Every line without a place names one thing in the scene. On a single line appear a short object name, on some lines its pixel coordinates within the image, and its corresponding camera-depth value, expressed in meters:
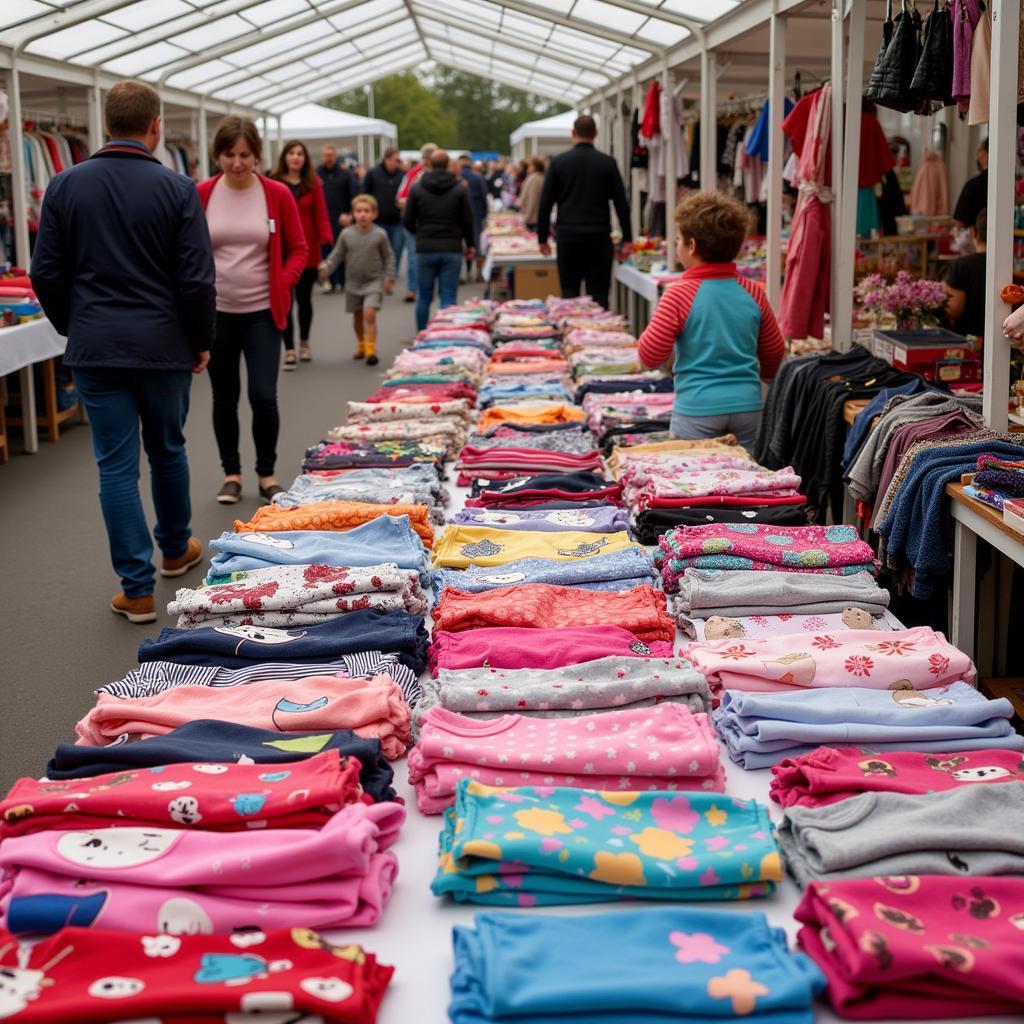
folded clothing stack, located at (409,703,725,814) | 1.82
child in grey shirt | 10.90
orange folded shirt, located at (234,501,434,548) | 3.10
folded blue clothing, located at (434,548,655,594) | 2.68
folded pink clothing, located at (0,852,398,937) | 1.52
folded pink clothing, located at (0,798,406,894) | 1.55
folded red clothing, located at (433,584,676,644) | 2.41
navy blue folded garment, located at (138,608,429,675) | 2.29
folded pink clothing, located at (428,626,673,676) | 2.22
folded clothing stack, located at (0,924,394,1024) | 1.33
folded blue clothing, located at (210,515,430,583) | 2.79
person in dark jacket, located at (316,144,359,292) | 14.62
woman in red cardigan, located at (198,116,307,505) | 5.24
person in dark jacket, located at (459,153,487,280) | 17.51
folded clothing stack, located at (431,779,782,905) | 1.57
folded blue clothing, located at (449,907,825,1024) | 1.34
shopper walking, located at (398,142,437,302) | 10.88
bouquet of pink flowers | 4.95
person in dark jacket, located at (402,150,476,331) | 10.48
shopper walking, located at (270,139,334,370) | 8.01
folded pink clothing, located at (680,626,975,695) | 2.12
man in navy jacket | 4.15
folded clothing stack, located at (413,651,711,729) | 2.02
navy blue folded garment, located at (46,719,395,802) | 1.83
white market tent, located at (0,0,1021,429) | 5.07
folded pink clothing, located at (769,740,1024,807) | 1.76
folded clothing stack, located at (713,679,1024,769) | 1.93
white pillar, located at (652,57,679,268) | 9.67
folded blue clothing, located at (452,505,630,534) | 3.11
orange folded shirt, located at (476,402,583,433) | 4.59
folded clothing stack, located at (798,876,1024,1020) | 1.36
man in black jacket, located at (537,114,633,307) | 8.78
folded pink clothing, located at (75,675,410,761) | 2.00
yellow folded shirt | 2.86
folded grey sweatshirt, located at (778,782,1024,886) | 1.58
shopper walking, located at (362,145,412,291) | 14.87
